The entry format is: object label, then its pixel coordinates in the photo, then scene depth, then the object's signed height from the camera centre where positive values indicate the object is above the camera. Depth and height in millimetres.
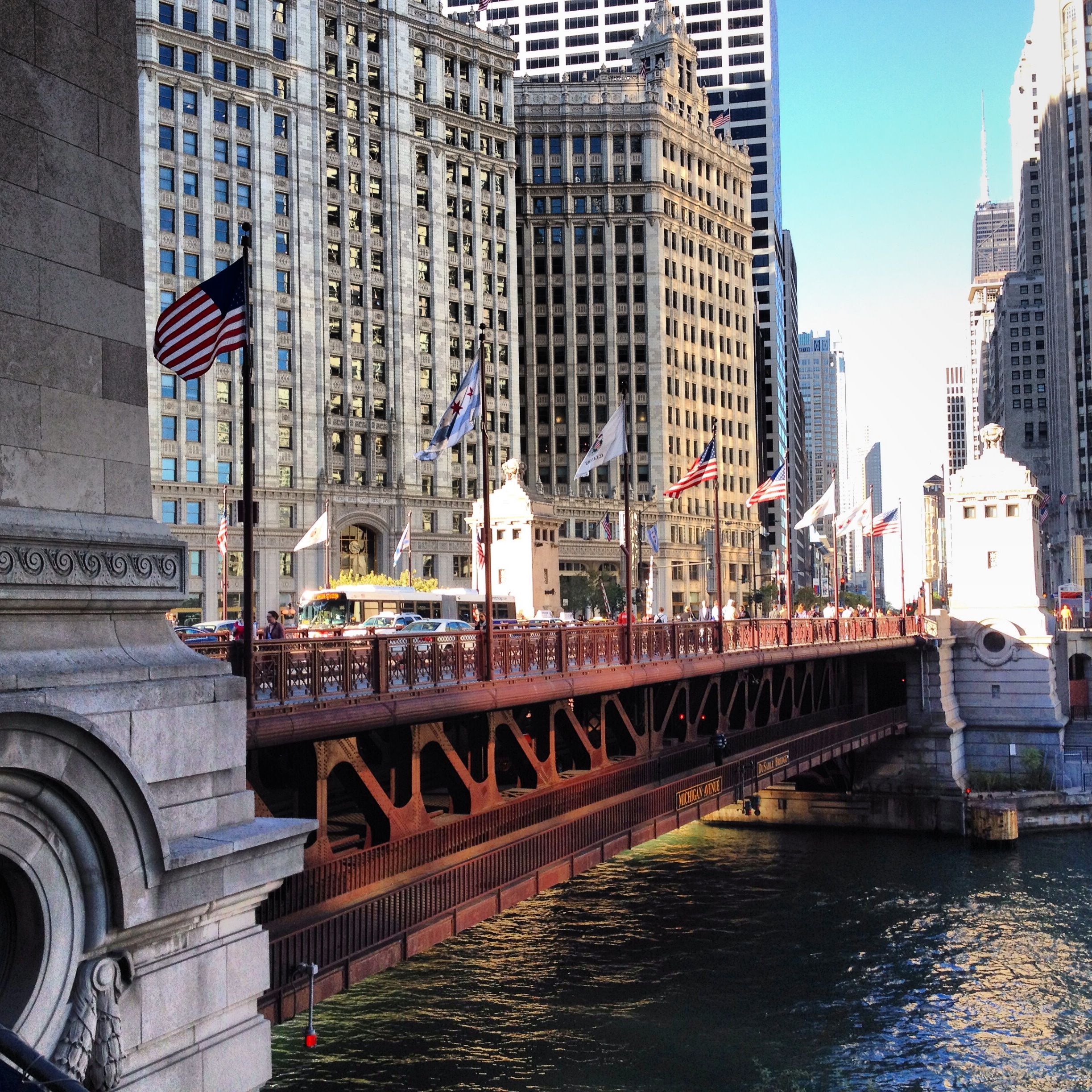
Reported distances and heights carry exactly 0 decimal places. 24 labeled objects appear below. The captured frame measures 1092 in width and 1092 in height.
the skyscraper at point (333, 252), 84125 +25851
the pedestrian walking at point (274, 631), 28859 -776
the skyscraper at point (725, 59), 159375 +68905
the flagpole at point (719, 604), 33031 -417
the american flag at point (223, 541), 40500 +1917
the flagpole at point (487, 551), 21284 +675
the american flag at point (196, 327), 15672 +3447
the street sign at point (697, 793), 27656 -4687
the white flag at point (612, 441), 29328 +3568
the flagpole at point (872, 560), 53606 +1224
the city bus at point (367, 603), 51188 -335
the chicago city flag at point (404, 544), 48156 +1994
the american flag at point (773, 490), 40406 +3191
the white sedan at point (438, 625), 40250 -1024
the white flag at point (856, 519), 48031 +2621
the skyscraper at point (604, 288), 118125 +28987
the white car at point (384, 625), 38909 -1031
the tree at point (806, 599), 135500 -1327
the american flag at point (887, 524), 52156 +2627
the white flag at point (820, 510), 42281 +2717
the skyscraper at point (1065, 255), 135875 +36648
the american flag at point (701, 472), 35291 +3351
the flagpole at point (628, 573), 27219 +403
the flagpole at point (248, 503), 15500 +1189
